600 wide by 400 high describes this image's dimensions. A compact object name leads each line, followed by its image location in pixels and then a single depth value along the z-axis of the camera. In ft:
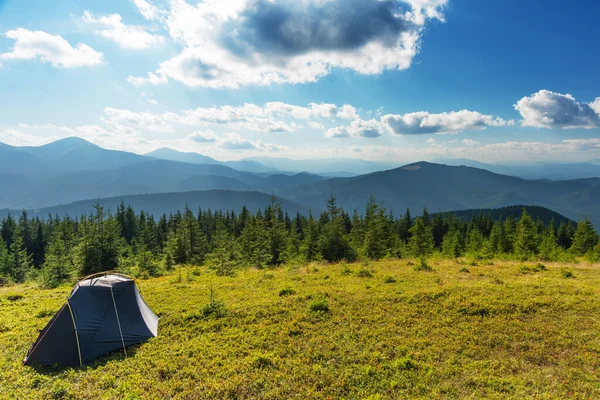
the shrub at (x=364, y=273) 68.31
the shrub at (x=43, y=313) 49.85
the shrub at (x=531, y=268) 69.08
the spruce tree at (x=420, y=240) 143.64
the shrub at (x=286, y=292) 55.31
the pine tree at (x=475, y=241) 146.36
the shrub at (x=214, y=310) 45.55
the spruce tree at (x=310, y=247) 116.43
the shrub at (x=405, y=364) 30.71
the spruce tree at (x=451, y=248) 127.34
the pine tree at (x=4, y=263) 163.34
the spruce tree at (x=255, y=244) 117.82
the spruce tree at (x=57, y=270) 100.75
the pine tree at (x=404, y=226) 244.01
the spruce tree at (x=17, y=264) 162.40
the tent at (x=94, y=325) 35.01
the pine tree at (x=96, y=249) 104.58
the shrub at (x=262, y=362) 32.17
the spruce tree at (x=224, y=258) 91.81
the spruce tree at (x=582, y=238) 152.56
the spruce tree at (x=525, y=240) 125.80
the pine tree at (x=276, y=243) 128.32
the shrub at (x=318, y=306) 45.93
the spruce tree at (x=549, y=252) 99.37
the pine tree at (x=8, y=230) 263.04
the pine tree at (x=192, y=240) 147.95
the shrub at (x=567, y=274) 63.87
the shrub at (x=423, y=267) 73.26
